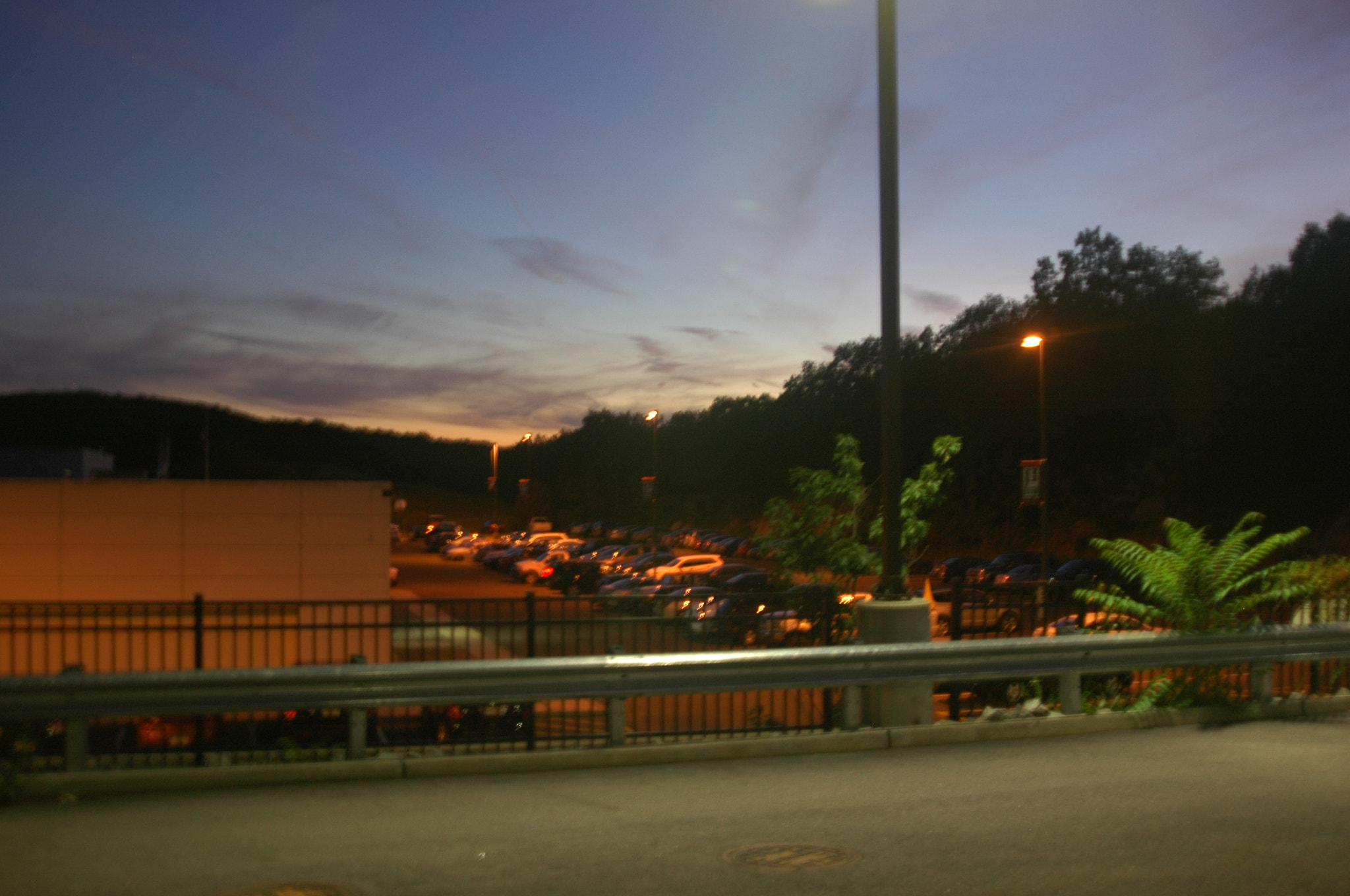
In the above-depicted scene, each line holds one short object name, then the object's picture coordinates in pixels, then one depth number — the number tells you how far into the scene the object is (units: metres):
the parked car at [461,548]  74.06
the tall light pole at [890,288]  9.92
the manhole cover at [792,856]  5.89
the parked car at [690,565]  46.31
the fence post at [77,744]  7.68
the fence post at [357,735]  8.13
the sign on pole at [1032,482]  31.20
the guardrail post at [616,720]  8.68
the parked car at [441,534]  87.38
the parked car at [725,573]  39.21
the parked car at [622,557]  54.38
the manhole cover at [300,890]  5.52
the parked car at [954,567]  50.53
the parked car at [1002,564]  47.62
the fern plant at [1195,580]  11.03
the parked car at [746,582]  33.47
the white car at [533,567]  53.59
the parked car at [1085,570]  40.56
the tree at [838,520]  13.52
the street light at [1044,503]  35.52
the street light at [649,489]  42.59
